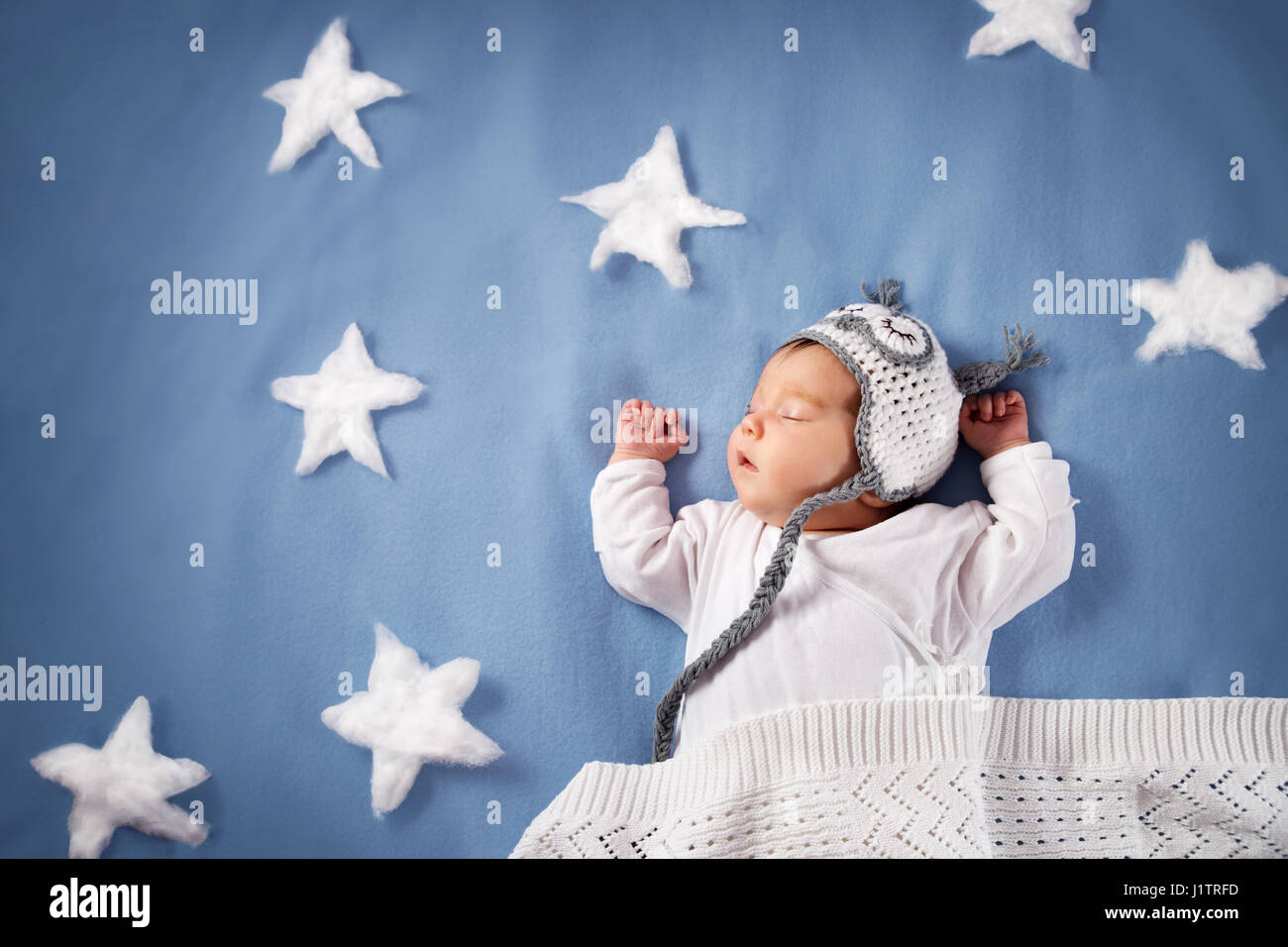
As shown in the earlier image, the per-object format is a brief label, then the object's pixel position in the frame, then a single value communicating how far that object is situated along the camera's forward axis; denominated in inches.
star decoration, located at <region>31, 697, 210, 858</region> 52.6
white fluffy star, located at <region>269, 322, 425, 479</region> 55.7
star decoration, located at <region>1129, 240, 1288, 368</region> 54.7
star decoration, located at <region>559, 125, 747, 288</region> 56.7
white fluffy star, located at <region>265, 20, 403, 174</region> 57.4
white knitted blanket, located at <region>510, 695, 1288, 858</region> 45.9
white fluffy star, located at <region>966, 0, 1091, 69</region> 56.6
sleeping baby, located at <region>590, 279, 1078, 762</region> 49.7
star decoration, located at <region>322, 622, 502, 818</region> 52.9
